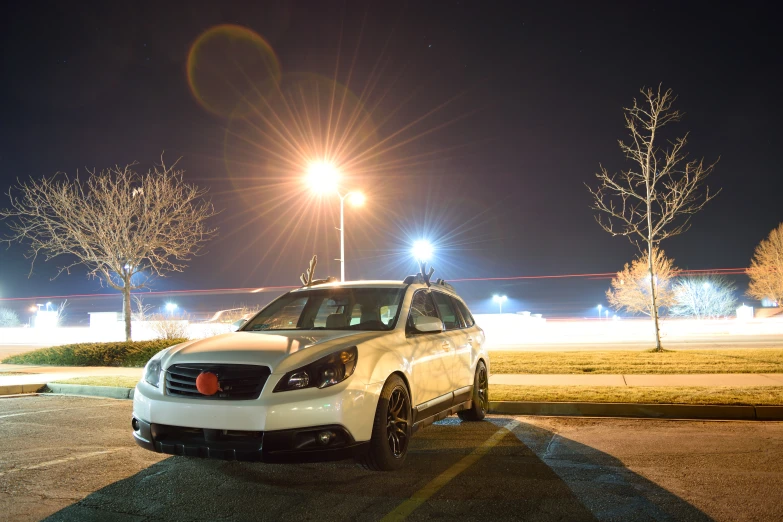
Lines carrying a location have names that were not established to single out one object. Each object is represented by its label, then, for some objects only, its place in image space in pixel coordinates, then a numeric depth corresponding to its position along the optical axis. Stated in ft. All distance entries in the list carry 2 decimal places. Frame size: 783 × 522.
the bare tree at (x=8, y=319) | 237.04
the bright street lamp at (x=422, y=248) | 65.63
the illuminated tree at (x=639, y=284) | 178.40
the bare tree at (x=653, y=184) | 60.49
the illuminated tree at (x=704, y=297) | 269.27
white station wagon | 15.21
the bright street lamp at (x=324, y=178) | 65.77
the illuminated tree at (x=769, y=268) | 206.69
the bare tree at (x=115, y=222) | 66.49
